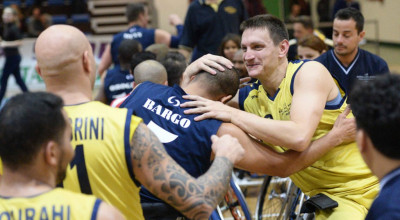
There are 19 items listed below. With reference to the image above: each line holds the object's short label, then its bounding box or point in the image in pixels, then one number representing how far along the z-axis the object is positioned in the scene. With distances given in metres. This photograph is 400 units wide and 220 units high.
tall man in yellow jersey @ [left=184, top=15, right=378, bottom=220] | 2.87
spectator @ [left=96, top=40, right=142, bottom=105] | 5.83
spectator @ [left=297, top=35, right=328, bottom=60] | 5.46
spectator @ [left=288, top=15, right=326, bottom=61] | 7.39
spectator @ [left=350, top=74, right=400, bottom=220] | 1.65
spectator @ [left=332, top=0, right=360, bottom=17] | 12.26
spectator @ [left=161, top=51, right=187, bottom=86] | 4.58
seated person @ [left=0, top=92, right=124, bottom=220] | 1.70
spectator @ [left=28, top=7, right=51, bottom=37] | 14.76
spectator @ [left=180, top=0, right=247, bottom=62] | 7.28
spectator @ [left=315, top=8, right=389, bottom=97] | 4.63
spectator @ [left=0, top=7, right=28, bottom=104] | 11.27
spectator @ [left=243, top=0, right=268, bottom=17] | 9.96
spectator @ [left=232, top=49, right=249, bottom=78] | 5.72
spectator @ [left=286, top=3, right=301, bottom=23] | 15.77
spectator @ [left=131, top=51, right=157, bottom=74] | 5.03
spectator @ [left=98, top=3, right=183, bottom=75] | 7.15
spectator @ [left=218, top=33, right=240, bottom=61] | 6.30
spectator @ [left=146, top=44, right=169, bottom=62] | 5.77
